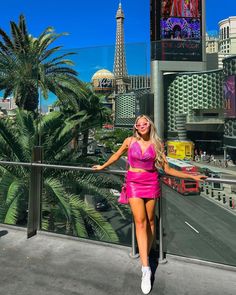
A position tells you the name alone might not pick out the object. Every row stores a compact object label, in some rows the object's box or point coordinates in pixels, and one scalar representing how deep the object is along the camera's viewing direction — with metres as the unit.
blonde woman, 2.42
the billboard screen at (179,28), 56.35
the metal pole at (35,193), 3.34
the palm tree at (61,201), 3.34
